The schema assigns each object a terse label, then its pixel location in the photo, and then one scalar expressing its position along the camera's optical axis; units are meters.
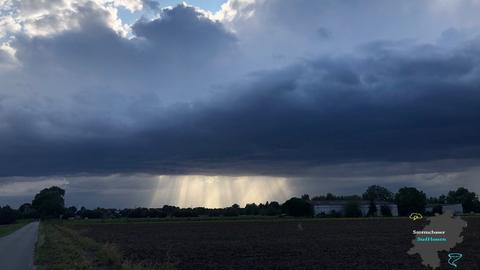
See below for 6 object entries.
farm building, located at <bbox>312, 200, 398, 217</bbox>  158.75
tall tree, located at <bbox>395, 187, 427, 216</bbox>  157.27
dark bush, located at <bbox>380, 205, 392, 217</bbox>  153.25
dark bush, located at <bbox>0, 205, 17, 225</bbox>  168.38
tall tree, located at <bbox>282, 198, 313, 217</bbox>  154.25
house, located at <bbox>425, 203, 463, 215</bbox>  154.20
